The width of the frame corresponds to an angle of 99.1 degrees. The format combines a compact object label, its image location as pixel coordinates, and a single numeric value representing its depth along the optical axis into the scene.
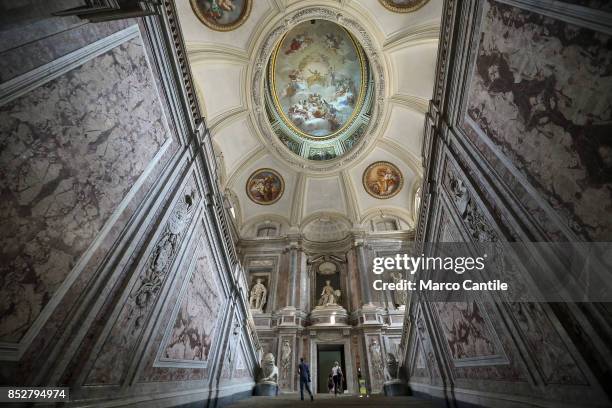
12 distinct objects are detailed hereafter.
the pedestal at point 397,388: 6.76
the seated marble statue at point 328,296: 13.05
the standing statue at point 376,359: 10.34
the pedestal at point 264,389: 7.35
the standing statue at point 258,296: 13.24
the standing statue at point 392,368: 7.27
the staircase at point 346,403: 4.67
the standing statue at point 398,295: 12.66
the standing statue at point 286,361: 10.63
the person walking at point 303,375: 6.57
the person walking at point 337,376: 9.03
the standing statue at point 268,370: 7.61
